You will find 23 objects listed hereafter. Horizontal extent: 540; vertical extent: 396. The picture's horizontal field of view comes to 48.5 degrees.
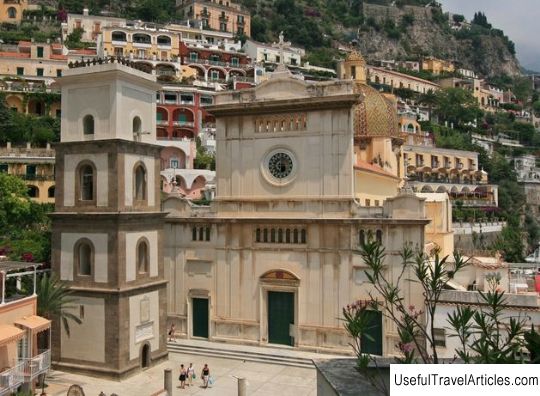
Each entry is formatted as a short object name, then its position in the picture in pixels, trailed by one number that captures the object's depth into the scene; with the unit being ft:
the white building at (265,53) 344.90
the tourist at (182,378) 81.92
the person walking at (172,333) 104.79
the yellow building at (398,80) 415.03
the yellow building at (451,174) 284.20
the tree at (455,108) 388.57
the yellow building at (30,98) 219.00
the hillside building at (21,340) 70.23
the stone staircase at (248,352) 93.30
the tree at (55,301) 81.00
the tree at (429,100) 395.96
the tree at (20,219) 126.82
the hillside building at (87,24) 311.88
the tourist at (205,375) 82.64
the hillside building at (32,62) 243.19
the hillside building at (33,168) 173.88
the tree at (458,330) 31.19
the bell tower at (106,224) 84.17
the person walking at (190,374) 83.93
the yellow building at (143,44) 284.39
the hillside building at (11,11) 330.54
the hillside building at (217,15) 400.47
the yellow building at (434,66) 510.17
